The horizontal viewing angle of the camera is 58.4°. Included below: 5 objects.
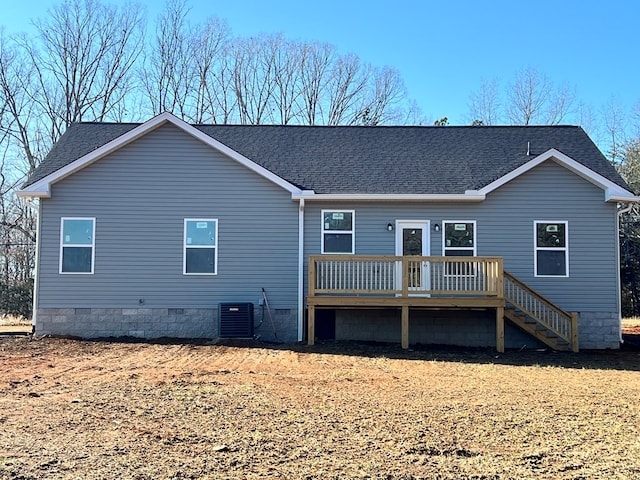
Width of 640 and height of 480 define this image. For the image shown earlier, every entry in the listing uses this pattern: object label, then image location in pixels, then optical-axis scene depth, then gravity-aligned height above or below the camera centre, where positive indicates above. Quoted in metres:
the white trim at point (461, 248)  13.30 +0.82
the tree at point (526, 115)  30.23 +8.59
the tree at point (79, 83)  27.64 +9.36
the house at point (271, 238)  13.03 +0.87
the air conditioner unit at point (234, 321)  12.67 -1.02
